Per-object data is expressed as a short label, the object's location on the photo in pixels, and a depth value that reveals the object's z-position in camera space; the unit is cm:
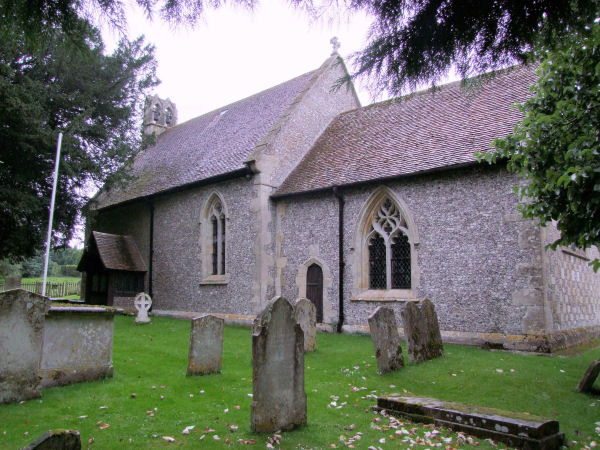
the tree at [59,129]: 1453
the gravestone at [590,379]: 693
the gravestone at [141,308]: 1456
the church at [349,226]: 1070
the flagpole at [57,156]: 1348
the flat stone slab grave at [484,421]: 464
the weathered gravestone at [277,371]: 507
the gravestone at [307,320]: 996
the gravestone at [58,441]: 286
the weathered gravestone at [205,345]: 754
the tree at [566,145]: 545
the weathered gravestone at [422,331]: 862
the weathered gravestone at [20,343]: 589
